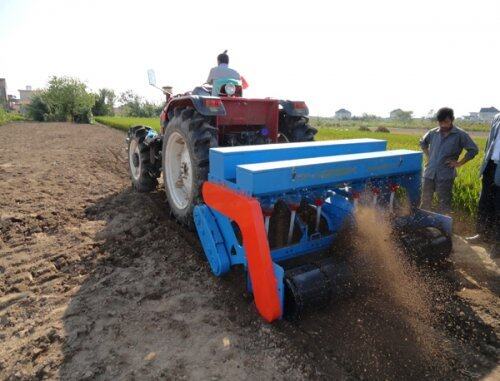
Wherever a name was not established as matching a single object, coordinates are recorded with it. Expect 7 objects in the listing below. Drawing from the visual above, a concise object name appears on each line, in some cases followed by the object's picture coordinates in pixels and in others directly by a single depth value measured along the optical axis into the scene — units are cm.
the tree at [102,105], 4503
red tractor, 328
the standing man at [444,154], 381
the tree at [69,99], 3684
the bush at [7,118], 3088
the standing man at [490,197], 385
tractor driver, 462
